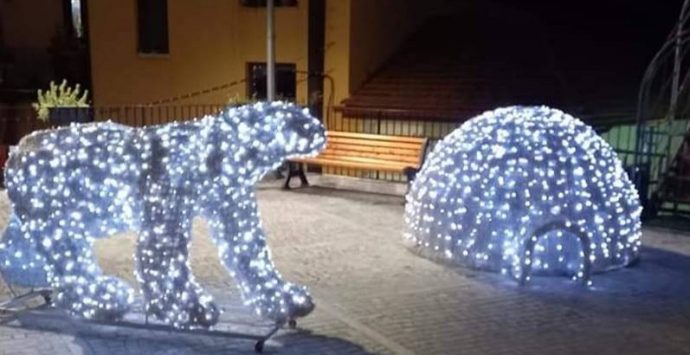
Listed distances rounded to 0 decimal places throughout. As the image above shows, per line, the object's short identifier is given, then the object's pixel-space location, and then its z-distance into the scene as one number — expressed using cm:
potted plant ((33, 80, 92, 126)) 1284
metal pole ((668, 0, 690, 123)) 1001
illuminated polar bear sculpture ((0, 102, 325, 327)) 604
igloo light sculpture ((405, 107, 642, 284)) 770
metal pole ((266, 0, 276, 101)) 1330
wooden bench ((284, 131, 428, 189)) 1159
